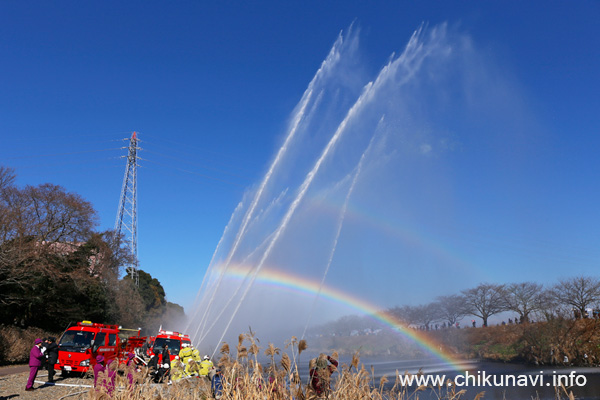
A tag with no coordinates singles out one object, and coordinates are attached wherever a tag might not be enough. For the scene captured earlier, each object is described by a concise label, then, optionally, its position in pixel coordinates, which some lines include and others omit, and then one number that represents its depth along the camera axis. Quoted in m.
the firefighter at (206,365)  12.58
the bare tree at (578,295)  50.09
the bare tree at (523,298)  53.16
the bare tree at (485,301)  58.12
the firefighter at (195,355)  14.26
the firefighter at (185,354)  14.26
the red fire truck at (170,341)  19.42
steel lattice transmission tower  55.39
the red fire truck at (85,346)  19.36
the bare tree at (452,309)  58.44
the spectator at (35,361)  15.67
